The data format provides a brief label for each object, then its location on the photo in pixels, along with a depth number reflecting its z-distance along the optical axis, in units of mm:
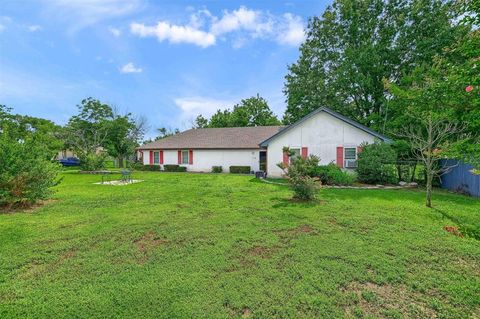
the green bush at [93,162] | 23328
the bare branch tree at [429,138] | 8227
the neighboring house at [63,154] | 43312
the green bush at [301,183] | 8711
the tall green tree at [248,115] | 41000
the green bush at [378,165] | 13688
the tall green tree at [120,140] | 35281
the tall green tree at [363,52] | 18203
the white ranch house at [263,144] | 16109
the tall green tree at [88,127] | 35125
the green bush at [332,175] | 13457
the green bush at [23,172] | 7723
